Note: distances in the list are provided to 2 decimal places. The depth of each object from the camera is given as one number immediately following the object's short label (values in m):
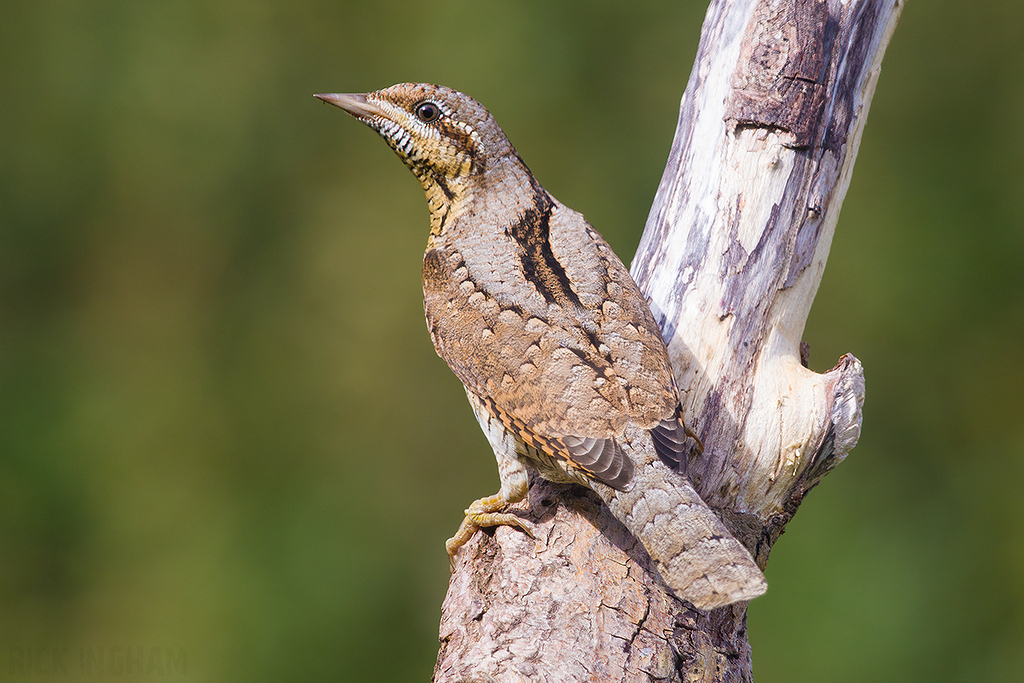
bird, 4.37
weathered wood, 4.38
